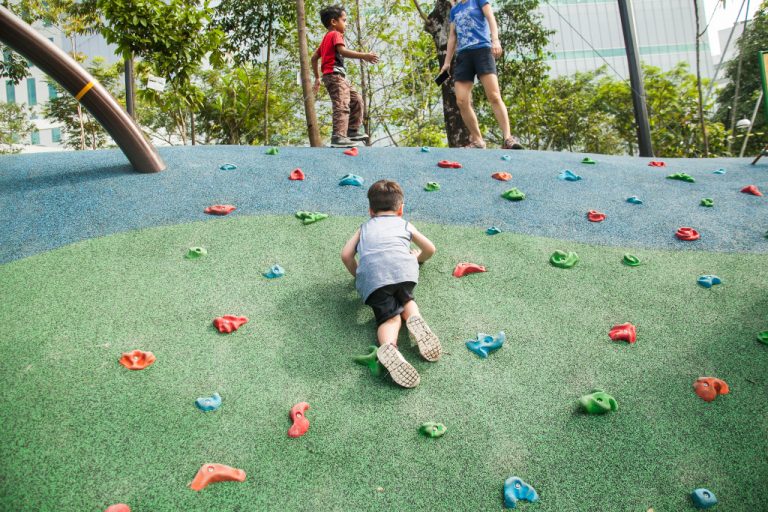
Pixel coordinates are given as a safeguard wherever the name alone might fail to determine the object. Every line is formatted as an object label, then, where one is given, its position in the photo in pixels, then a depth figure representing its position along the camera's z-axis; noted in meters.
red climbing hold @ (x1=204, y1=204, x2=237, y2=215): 4.28
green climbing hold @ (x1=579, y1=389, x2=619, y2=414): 2.46
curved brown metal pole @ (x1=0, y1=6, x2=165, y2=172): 4.26
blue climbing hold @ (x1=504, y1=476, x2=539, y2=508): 2.07
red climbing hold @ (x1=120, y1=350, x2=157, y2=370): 2.63
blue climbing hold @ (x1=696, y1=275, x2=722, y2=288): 3.42
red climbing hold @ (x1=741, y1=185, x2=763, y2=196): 5.01
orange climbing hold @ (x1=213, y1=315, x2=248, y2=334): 2.94
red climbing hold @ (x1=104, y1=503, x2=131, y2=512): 1.95
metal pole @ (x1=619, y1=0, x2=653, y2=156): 8.73
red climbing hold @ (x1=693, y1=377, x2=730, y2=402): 2.54
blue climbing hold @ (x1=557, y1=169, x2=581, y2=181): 5.38
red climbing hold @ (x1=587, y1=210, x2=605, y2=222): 4.42
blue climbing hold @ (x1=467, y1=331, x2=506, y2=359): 2.84
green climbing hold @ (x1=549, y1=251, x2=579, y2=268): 3.65
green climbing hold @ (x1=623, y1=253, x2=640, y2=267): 3.69
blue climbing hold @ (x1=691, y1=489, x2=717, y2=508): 2.06
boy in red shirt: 6.18
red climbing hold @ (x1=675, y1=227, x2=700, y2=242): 4.06
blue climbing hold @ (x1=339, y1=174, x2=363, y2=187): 4.95
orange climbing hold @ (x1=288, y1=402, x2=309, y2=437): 2.33
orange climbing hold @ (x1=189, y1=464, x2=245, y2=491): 2.07
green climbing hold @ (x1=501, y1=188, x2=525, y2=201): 4.81
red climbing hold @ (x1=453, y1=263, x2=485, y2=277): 3.56
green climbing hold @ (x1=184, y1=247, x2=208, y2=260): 3.64
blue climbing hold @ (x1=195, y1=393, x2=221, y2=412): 2.43
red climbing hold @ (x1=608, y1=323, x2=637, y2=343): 2.93
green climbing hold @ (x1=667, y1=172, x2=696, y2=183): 5.47
